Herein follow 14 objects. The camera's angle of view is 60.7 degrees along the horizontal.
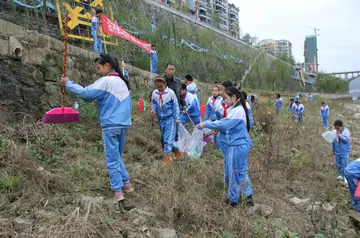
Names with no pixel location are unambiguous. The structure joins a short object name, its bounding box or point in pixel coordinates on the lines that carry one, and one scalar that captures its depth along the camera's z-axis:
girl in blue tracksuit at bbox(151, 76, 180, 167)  4.85
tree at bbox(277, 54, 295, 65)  40.28
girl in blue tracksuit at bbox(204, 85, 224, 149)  5.12
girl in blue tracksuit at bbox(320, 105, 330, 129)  13.51
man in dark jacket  5.27
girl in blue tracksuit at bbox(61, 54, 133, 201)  3.24
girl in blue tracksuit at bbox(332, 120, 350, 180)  6.03
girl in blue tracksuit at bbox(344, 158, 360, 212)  3.69
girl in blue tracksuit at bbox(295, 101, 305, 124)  12.03
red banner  8.20
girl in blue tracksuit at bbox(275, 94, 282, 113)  14.34
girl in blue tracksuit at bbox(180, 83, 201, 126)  5.94
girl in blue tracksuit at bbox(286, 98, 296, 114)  13.45
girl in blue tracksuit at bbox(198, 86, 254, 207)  3.57
